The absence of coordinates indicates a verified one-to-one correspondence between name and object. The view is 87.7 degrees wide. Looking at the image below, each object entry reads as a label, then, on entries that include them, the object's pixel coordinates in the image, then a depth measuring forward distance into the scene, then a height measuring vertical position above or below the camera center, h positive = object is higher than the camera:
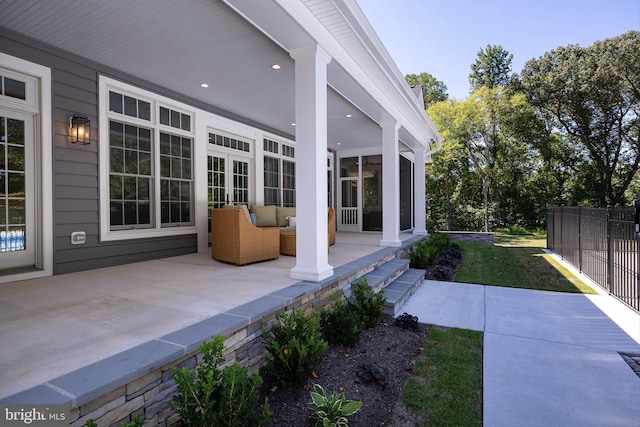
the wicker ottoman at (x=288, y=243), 5.51 -0.56
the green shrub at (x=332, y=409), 1.92 -1.18
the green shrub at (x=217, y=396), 1.62 -0.95
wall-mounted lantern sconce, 4.23 +1.05
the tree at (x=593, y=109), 15.06 +4.78
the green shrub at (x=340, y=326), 3.07 -1.10
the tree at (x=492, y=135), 15.77 +3.56
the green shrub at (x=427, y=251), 6.40 -0.88
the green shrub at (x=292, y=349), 2.32 -0.99
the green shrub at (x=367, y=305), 3.50 -1.03
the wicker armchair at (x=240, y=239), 4.67 -0.42
